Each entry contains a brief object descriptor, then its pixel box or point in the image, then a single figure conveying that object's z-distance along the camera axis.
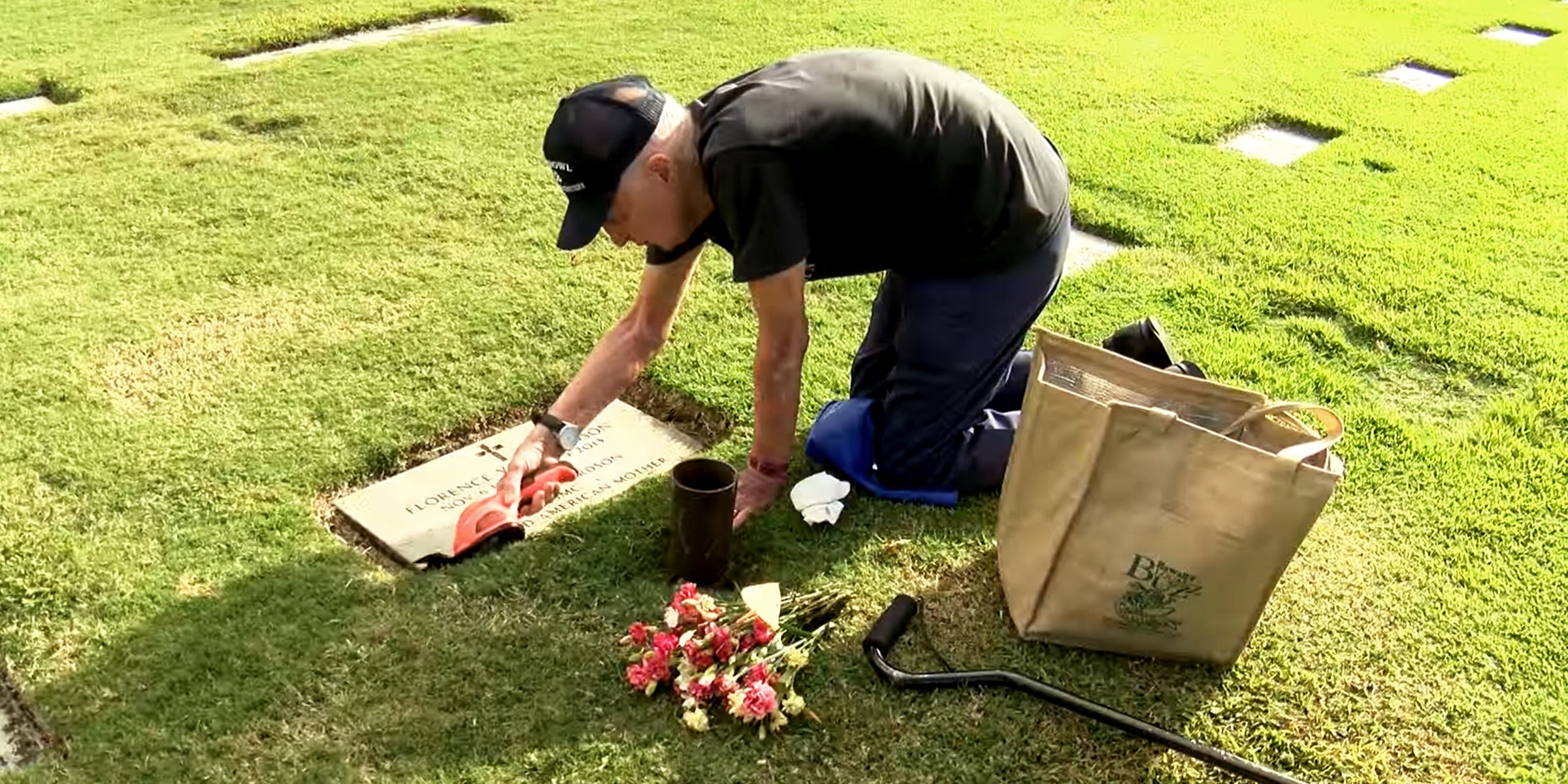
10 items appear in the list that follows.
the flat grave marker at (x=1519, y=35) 7.29
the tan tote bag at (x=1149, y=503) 2.02
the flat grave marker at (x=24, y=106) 5.00
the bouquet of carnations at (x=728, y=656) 2.14
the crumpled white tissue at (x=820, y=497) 2.65
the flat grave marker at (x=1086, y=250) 4.02
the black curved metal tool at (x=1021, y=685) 2.07
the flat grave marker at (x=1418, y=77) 6.17
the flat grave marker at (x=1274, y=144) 5.07
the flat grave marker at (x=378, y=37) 5.82
